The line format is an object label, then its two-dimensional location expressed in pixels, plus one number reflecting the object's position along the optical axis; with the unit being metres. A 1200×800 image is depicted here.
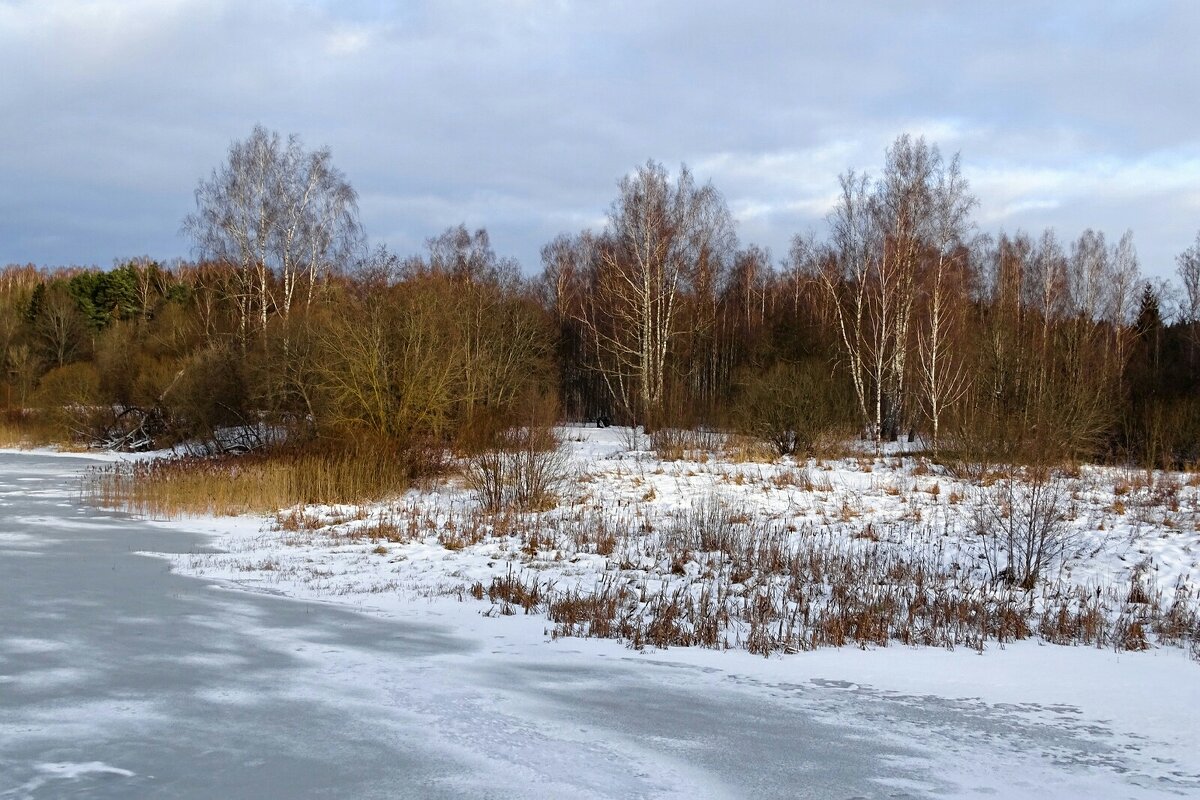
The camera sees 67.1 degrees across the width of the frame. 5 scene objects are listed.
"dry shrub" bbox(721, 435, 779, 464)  21.19
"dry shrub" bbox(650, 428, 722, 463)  22.39
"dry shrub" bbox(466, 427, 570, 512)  15.03
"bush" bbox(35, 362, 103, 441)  34.75
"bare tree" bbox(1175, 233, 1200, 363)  46.03
